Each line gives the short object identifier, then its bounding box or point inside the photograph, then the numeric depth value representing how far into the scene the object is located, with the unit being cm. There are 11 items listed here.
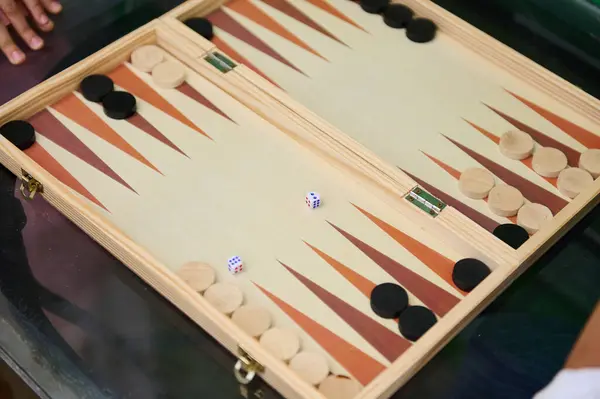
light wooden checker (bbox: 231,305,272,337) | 139
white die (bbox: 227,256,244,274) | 142
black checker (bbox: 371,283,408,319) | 140
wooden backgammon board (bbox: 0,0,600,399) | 140
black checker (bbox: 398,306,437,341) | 139
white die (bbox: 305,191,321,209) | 146
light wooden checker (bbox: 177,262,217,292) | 141
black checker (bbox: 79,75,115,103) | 153
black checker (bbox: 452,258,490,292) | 142
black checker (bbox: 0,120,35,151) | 149
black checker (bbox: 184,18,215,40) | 159
